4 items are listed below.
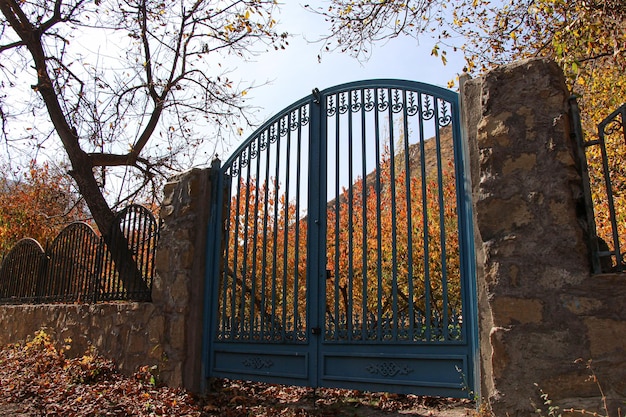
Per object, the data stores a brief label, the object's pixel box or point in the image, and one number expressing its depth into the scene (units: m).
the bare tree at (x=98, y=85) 8.52
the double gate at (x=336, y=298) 3.96
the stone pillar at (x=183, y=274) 5.45
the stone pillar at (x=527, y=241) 3.21
